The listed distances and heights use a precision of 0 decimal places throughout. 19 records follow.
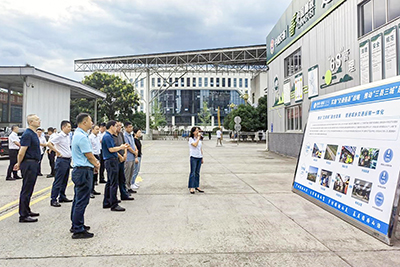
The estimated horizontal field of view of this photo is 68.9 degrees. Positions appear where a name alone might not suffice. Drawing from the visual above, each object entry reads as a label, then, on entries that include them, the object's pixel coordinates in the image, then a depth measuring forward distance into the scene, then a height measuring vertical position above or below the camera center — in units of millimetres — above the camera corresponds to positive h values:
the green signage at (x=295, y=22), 12914 +5991
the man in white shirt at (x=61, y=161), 5949 -502
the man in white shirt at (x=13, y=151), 9094 -413
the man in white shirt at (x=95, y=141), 7910 -109
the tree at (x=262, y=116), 33250 +2357
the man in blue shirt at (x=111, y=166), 5605 -561
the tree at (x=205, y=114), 72688 +5853
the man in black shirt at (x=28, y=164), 4883 -445
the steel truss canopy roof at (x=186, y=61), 32500 +9208
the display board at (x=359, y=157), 3916 -340
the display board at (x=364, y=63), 9547 +2443
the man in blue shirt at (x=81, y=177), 4152 -568
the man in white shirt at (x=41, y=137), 9511 +12
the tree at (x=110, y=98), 40250 +5565
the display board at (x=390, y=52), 8180 +2405
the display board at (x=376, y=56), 8867 +2473
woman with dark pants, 7113 -468
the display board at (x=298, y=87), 14938 +2598
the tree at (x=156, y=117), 61966 +4326
